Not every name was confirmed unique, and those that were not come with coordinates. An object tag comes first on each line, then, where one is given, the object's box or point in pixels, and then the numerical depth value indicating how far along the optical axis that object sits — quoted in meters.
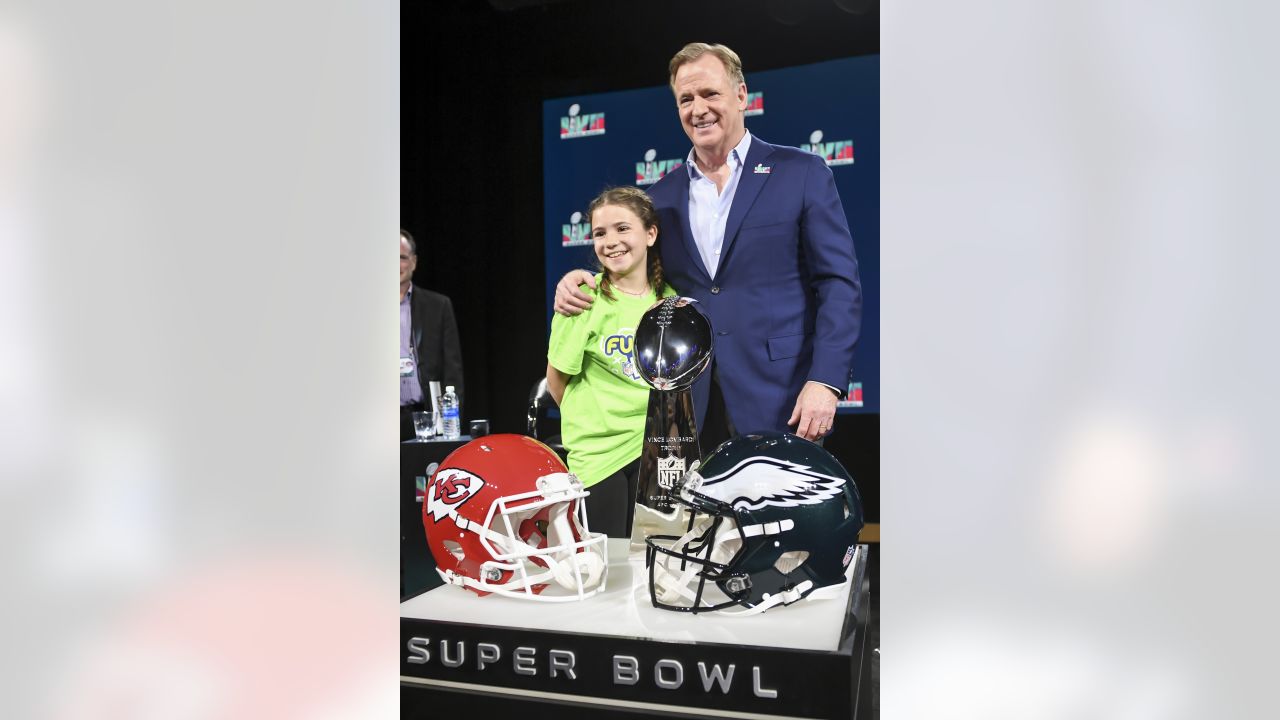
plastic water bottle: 2.87
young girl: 1.87
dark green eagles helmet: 1.12
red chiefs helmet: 1.18
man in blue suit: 1.81
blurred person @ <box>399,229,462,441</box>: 2.88
